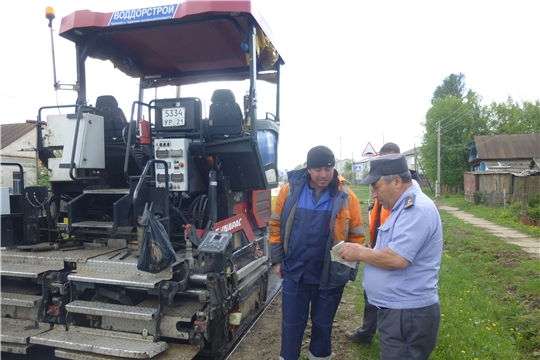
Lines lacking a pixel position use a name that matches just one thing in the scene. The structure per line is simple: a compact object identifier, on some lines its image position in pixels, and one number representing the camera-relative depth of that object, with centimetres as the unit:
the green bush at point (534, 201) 1421
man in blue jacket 316
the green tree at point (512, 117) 3966
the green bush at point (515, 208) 1506
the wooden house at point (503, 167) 1900
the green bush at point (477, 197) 2191
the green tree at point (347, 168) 6569
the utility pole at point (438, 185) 3364
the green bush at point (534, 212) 1273
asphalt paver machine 338
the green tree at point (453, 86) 5962
